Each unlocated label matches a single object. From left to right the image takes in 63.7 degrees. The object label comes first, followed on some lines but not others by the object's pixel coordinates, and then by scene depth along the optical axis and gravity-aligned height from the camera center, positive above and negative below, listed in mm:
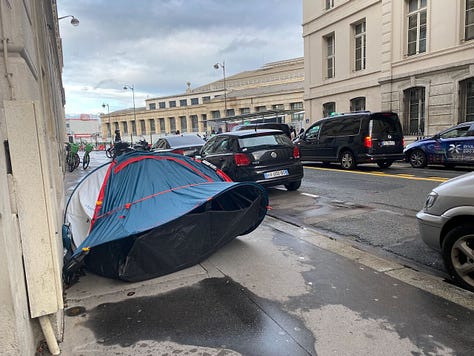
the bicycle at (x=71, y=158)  18969 -970
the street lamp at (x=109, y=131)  96744 +1381
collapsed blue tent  3986 -948
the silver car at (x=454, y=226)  3656 -1059
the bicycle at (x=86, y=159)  20242 -1139
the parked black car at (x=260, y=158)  8758 -666
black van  13062 -503
